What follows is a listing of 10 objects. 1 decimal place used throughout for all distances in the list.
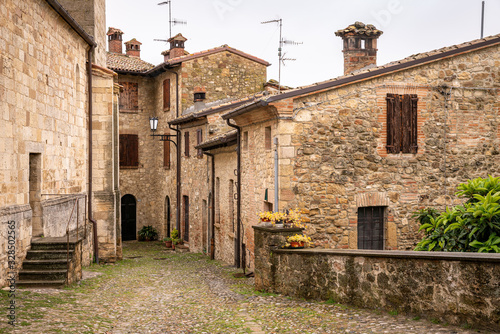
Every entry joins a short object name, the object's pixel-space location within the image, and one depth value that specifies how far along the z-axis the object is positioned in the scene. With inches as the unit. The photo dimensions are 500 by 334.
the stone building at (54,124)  373.7
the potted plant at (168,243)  1011.4
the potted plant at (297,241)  400.7
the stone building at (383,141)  456.8
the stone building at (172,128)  933.2
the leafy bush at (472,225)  317.5
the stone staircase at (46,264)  388.5
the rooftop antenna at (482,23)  675.4
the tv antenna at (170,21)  1165.1
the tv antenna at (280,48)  497.0
